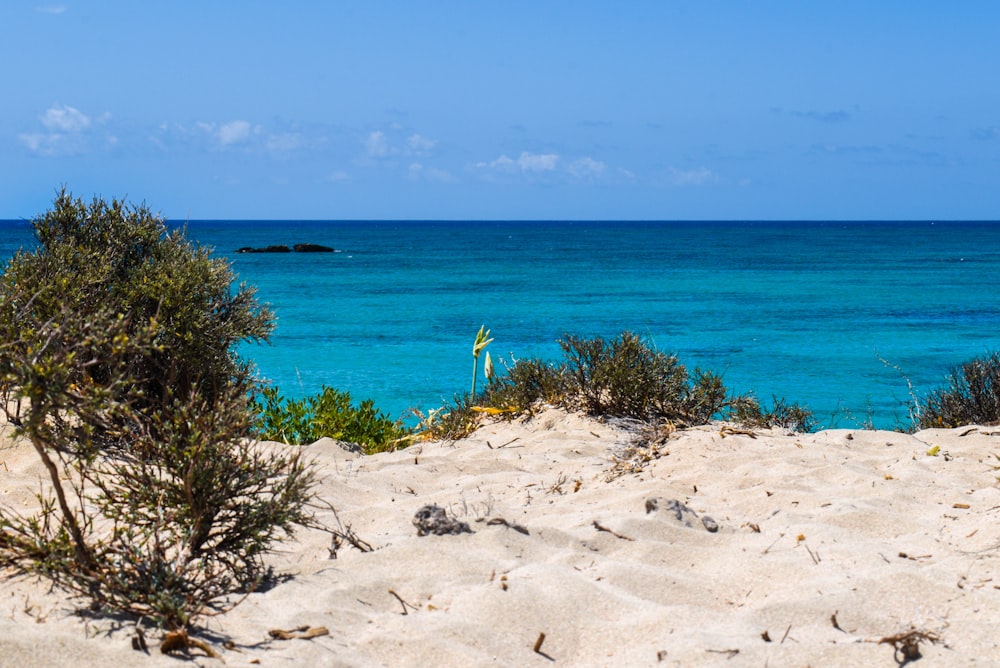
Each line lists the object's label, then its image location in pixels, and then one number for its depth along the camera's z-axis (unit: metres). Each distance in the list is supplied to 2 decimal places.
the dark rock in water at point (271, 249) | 71.12
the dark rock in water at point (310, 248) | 75.12
